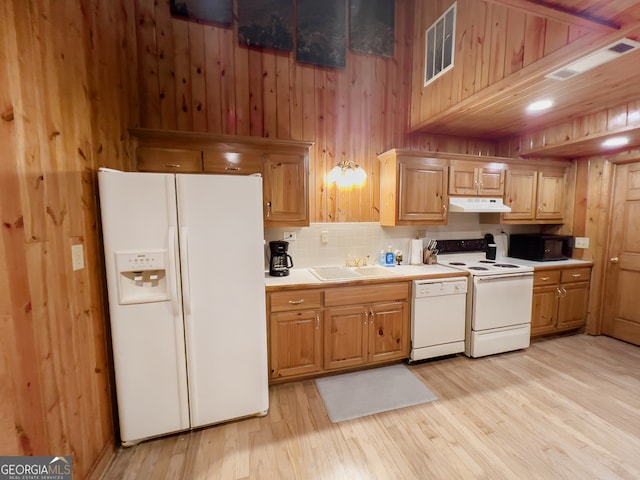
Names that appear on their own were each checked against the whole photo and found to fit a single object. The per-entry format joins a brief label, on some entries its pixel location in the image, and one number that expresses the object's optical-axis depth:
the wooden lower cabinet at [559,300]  3.01
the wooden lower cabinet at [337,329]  2.23
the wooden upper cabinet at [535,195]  3.17
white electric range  2.67
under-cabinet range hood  2.90
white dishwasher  2.54
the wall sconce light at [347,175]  2.85
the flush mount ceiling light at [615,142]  2.56
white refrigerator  1.57
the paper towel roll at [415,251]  3.06
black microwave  3.20
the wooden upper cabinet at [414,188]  2.77
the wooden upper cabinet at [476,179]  2.92
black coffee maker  2.49
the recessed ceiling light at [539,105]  2.26
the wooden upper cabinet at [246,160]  2.17
